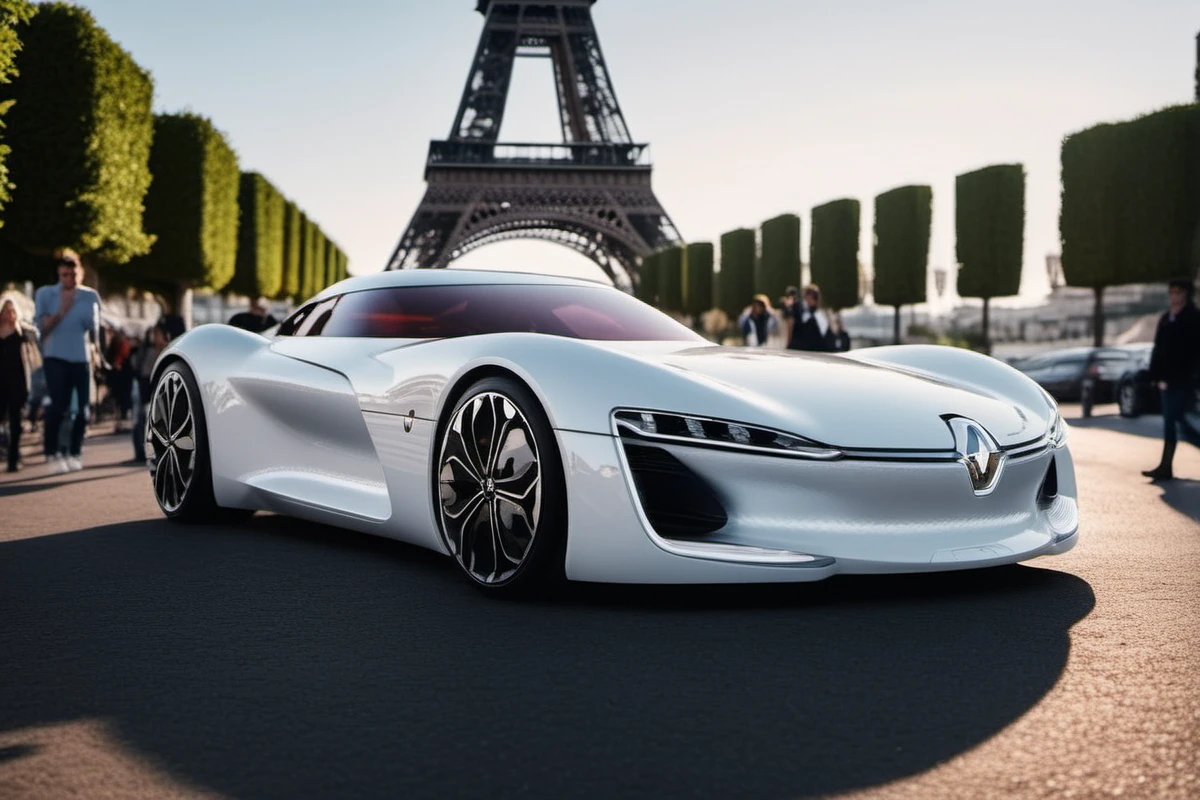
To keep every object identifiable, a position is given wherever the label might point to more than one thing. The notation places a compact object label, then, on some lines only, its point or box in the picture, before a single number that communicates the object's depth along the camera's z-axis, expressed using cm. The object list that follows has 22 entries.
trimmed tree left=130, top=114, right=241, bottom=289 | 2941
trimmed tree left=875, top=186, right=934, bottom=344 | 2992
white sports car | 393
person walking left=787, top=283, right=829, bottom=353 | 1504
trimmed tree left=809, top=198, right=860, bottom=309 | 3334
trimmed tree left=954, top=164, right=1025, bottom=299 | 2792
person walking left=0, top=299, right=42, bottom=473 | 1007
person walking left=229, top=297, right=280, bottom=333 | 751
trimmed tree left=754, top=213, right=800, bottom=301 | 3719
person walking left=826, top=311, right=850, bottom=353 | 1686
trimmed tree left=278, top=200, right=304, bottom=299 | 4712
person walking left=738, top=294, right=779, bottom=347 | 1700
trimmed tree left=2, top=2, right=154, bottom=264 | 2088
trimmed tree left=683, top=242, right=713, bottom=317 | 4647
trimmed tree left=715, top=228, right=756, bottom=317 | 4162
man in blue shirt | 975
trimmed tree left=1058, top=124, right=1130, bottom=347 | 2591
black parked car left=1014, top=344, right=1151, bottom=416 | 2177
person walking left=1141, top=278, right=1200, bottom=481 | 980
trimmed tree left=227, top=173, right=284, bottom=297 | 3888
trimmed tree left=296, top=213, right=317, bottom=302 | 5159
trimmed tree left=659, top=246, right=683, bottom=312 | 4856
